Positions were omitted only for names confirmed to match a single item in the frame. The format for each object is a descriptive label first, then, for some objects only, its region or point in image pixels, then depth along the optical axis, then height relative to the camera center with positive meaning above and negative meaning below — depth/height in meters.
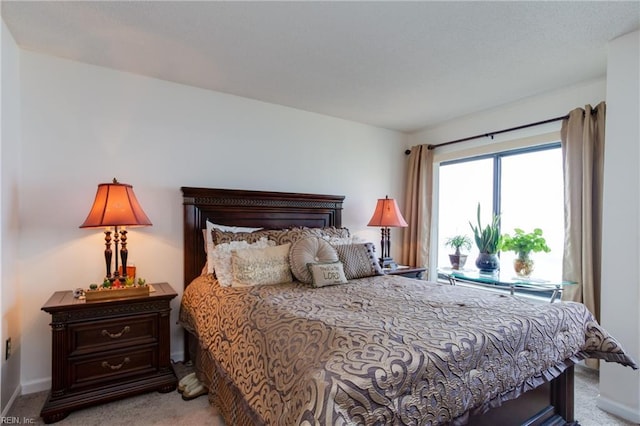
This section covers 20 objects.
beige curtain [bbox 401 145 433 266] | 4.08 +0.07
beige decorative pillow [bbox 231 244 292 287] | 2.31 -0.41
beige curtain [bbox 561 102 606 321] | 2.62 +0.09
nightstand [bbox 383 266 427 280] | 3.47 -0.65
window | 3.14 +0.18
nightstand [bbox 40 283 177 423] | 2.01 -0.93
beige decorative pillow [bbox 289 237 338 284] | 2.45 -0.34
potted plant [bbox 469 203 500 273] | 3.11 -0.34
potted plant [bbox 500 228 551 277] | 2.78 -0.30
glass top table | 2.56 -0.58
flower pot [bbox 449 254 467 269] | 3.68 -0.54
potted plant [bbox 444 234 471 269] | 3.69 -0.42
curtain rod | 2.98 +0.85
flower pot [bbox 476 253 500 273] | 3.10 -0.48
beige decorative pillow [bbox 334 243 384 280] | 2.67 -0.41
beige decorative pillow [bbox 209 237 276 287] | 2.35 -0.34
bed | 1.09 -0.59
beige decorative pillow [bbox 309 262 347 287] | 2.37 -0.46
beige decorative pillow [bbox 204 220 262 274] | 2.60 -0.19
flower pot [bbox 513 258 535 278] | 2.83 -0.48
